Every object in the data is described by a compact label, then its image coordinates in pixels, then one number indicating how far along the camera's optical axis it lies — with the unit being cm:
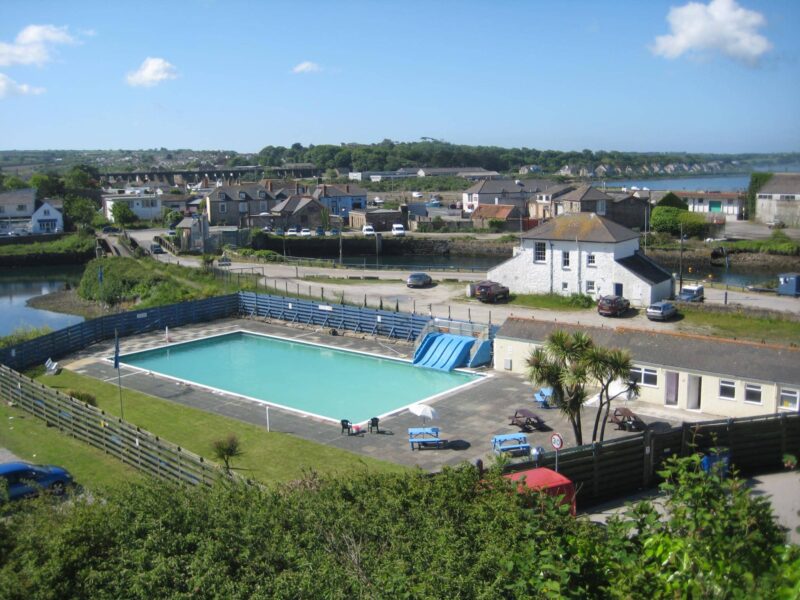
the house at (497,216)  7875
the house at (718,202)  8325
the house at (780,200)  7375
